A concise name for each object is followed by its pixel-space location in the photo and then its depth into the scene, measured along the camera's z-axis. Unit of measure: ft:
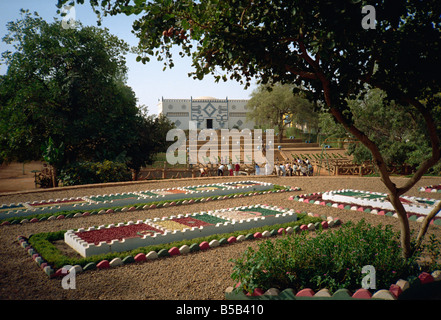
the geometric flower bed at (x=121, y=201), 30.53
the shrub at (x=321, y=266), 13.30
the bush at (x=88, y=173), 50.67
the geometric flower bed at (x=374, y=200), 29.14
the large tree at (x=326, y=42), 11.69
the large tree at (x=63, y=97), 55.57
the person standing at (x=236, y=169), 64.13
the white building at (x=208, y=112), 143.95
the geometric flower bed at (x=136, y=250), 18.06
